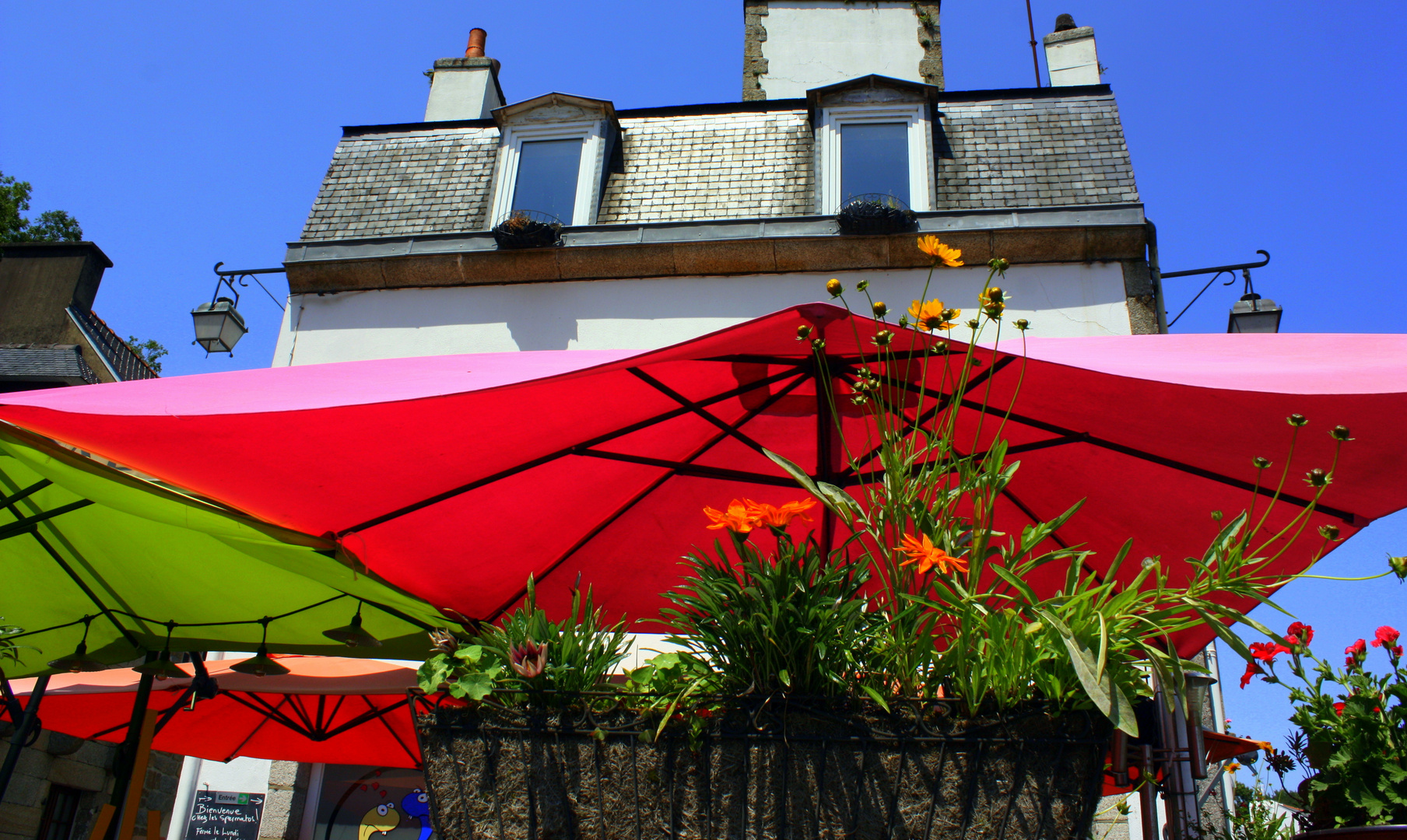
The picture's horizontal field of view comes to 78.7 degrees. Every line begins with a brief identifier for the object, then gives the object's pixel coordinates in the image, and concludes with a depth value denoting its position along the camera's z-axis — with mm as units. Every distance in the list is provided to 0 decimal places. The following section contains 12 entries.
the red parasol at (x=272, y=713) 4305
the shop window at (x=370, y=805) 6945
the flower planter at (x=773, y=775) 1174
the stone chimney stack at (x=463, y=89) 9484
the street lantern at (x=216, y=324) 8141
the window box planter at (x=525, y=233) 7398
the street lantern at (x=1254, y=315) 6883
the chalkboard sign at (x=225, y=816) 6785
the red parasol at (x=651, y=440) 1941
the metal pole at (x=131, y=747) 3286
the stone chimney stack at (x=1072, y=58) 8344
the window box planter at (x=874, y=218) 6988
